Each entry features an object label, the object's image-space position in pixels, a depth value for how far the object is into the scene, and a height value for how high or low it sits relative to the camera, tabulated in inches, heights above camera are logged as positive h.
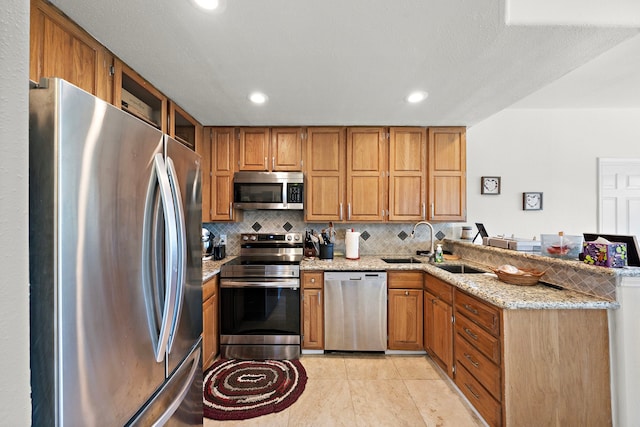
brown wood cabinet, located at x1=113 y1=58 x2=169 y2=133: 67.6 +35.2
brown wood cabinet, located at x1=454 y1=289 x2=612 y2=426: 59.2 -34.7
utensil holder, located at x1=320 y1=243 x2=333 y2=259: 117.1 -16.3
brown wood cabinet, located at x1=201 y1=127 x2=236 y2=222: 117.7 +19.0
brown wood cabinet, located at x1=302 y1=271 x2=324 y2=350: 103.6 -37.9
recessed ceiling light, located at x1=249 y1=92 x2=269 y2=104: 88.0 +39.6
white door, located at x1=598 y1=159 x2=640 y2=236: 137.5 +9.7
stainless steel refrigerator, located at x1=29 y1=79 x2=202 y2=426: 25.0 -5.8
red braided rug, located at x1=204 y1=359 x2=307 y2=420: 75.9 -55.4
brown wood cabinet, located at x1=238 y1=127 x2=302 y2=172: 118.6 +29.4
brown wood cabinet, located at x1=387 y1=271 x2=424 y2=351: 103.7 -37.7
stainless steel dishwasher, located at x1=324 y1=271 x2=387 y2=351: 103.4 -37.0
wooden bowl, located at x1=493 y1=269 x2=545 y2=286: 74.1 -17.8
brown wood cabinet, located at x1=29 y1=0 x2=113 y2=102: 47.3 +32.8
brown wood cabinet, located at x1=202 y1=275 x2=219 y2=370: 89.4 -37.7
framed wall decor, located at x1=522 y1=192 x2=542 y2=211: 135.4 +6.9
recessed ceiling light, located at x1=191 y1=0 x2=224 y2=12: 49.1 +39.3
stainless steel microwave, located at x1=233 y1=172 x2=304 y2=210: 115.3 +10.4
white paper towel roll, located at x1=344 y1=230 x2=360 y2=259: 118.0 -13.3
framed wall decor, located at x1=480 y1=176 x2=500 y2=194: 135.7 +15.0
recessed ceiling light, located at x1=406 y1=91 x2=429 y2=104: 87.1 +39.7
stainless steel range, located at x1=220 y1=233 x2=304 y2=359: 100.5 -37.0
